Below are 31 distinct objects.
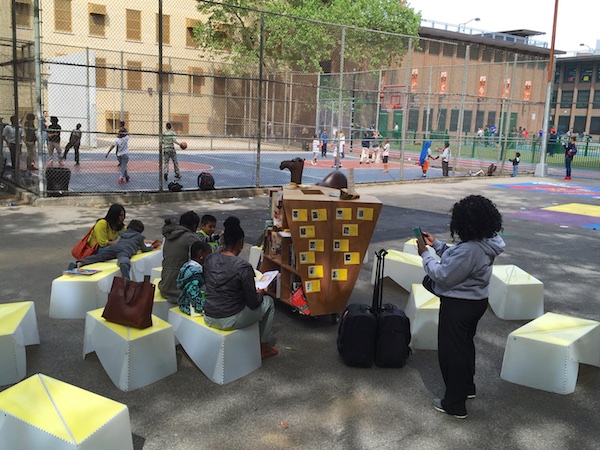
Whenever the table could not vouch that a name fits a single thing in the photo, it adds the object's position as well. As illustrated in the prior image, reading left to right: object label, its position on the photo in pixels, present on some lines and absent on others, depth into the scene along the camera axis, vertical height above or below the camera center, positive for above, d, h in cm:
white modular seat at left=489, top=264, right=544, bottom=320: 658 -184
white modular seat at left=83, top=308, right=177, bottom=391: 458 -188
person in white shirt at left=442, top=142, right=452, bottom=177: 2267 -88
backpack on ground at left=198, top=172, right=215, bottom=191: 1470 -145
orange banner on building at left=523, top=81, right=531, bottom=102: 3005 +268
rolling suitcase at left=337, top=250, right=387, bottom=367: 512 -184
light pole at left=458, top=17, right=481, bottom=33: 4706 +1068
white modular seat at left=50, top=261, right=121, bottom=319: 614 -191
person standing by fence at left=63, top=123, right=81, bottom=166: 1919 -73
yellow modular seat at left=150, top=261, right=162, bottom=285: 668 -175
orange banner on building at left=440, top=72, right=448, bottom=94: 3106 +318
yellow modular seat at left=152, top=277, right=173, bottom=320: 569 -183
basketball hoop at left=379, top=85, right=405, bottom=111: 2605 +186
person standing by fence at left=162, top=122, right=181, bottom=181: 1631 -70
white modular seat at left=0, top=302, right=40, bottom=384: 462 -188
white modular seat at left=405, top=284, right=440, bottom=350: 573 -192
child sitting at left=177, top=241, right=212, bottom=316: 513 -148
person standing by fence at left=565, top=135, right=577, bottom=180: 2427 -55
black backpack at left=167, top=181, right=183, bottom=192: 1427 -155
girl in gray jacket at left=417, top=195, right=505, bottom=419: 408 -102
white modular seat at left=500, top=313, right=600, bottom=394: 485 -186
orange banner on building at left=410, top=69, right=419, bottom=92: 3389 +348
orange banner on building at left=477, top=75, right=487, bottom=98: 3701 +356
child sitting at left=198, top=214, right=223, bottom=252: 669 -123
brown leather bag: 468 -149
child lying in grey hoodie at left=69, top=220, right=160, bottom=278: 690 -160
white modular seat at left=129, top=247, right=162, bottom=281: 714 -178
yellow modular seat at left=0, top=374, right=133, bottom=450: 320 -174
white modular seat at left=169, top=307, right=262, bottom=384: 475 -190
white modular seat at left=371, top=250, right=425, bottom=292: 734 -176
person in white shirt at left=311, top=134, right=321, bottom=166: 2581 -78
